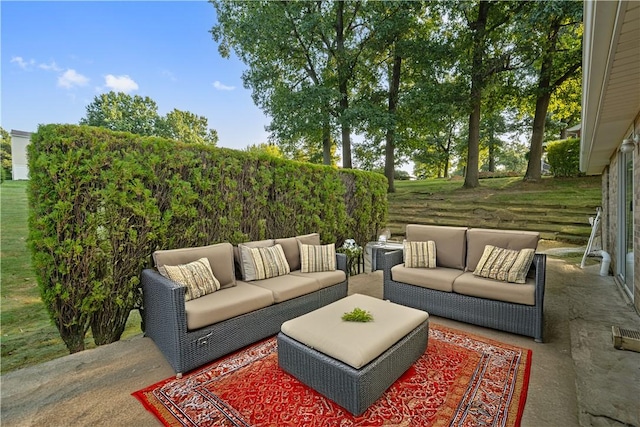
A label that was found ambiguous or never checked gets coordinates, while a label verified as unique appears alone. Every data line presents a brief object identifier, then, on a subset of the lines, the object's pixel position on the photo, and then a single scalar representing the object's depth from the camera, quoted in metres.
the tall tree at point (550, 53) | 7.88
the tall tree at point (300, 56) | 10.24
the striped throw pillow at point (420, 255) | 4.09
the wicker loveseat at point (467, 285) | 3.10
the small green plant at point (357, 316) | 2.43
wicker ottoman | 1.96
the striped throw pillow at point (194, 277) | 2.90
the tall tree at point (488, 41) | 10.07
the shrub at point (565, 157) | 11.09
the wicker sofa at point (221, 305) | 2.54
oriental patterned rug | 1.93
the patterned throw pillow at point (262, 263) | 3.67
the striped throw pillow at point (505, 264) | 3.32
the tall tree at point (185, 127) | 25.55
